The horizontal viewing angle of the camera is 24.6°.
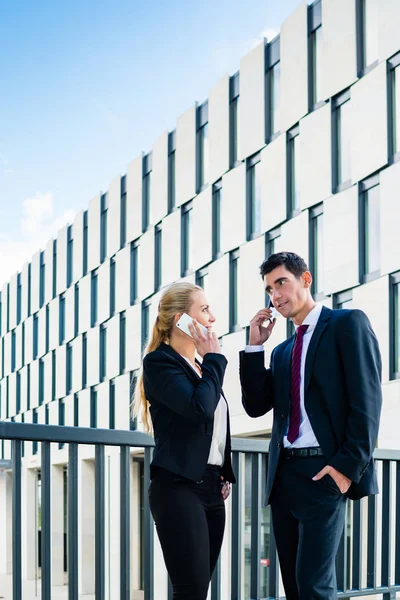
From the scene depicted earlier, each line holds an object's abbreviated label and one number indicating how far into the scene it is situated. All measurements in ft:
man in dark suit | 12.16
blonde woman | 11.99
